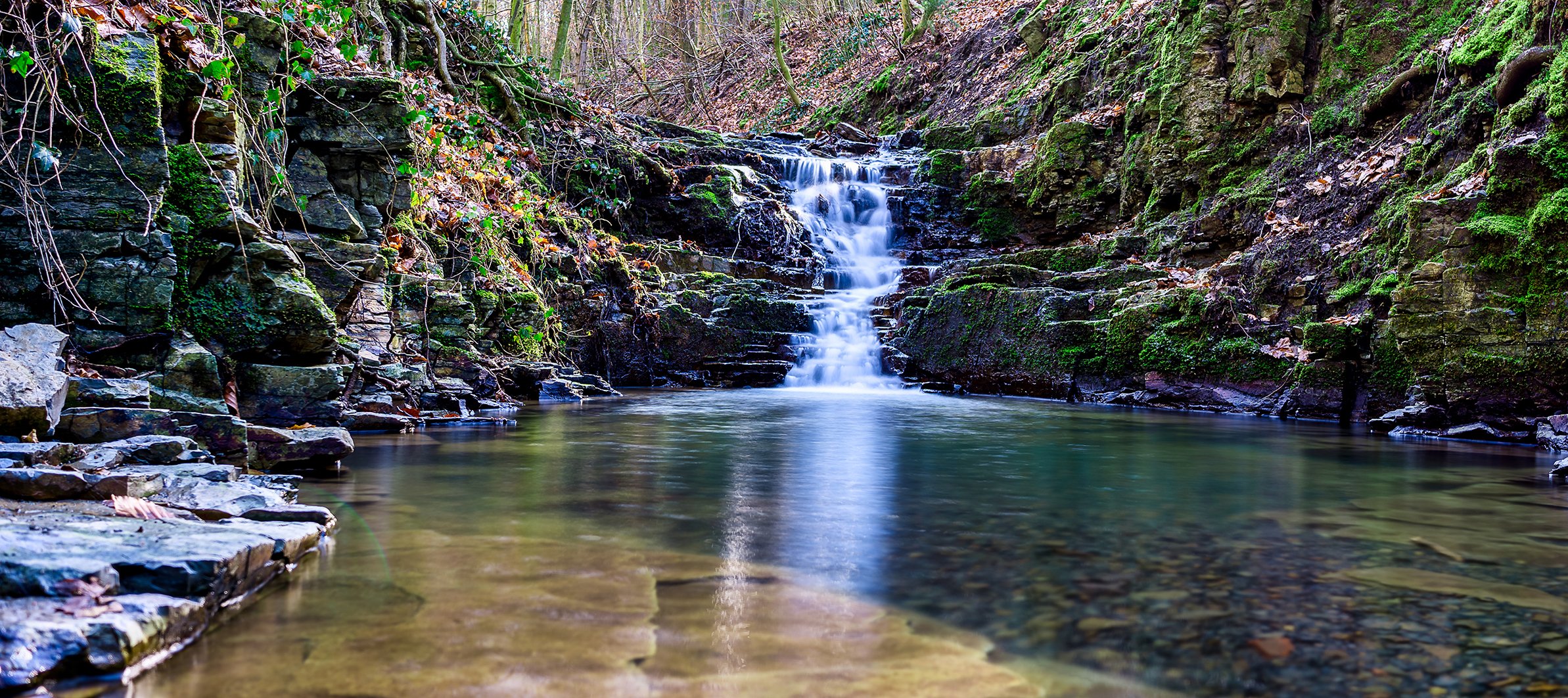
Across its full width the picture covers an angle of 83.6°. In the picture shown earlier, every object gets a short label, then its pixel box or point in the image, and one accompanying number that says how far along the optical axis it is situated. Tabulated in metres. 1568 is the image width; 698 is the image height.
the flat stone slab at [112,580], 1.68
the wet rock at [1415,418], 7.26
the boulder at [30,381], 3.30
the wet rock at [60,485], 2.66
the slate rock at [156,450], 3.40
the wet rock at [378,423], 6.11
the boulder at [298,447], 4.21
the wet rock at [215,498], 2.76
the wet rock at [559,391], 10.13
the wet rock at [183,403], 4.48
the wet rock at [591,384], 10.88
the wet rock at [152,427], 3.66
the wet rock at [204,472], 3.21
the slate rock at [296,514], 2.86
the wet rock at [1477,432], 6.85
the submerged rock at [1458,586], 2.44
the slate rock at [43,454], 2.95
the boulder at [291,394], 5.34
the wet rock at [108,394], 3.89
